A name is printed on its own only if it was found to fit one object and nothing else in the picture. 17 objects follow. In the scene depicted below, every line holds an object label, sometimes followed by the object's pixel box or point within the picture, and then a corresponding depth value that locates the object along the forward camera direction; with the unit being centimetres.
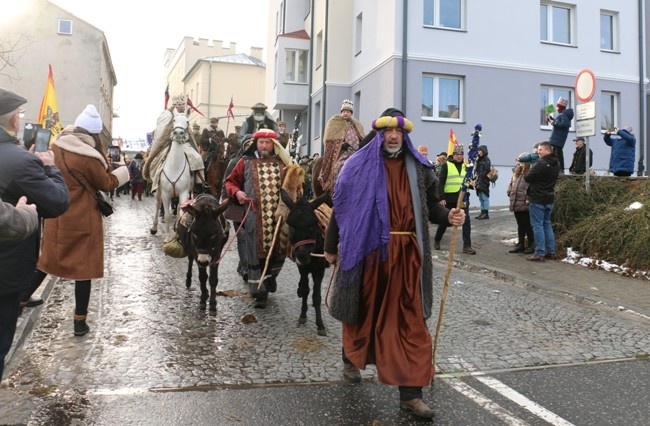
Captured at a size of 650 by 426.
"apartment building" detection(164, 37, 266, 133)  6200
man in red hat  661
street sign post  1075
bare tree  3567
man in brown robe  397
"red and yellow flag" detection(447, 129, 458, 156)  1136
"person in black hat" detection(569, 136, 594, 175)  1426
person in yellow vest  1117
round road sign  1071
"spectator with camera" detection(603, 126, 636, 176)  1261
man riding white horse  1179
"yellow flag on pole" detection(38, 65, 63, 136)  1009
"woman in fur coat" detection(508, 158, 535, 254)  1082
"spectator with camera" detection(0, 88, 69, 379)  333
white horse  1155
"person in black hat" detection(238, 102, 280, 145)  1006
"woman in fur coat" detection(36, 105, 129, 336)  533
